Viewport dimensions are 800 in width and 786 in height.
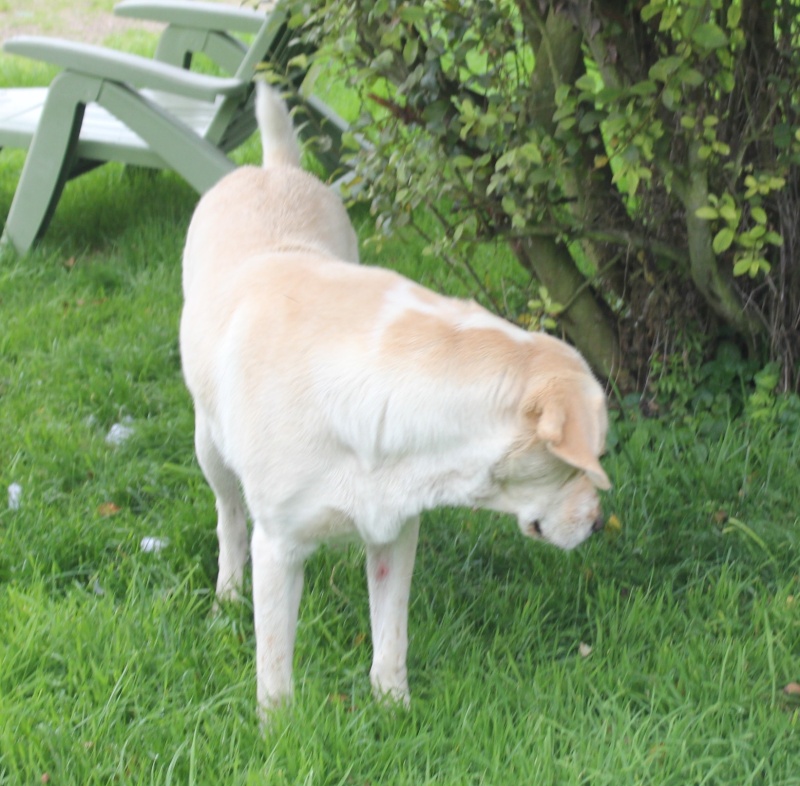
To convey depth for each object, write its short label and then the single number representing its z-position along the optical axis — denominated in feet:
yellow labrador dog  13.55
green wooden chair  30.17
